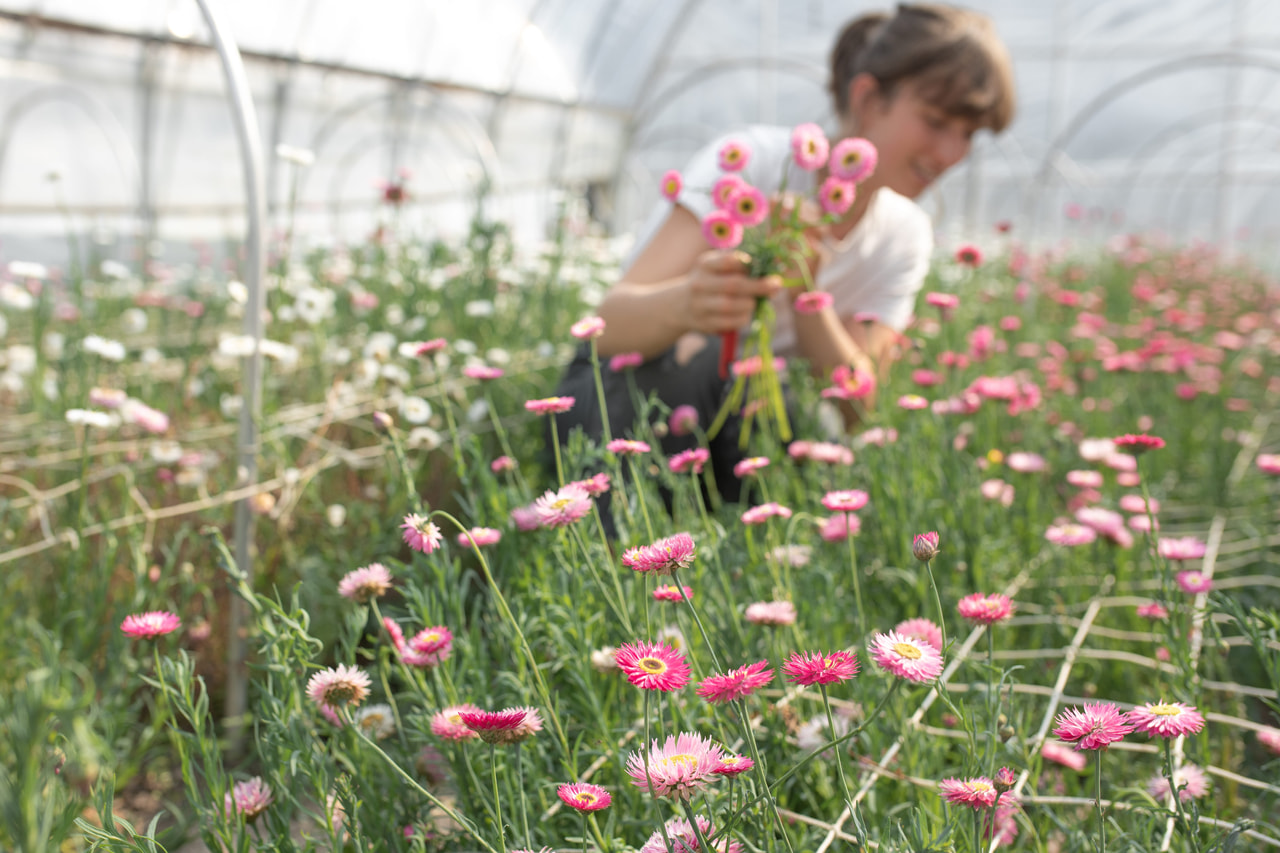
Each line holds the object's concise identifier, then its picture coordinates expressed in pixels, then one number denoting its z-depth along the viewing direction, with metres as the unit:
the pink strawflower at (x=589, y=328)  0.97
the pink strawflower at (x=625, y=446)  0.83
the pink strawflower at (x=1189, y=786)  0.83
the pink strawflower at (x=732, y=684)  0.57
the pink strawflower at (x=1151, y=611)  1.16
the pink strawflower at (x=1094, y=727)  0.58
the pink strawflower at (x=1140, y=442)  0.87
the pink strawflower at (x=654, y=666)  0.54
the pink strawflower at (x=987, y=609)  0.72
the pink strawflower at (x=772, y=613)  0.89
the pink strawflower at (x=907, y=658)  0.56
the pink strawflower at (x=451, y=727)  0.72
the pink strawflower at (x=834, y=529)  1.23
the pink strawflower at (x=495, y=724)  0.61
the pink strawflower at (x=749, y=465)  1.00
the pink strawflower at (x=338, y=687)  0.71
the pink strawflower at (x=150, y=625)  0.73
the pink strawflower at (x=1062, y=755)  0.96
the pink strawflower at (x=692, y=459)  0.97
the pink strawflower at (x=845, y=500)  0.87
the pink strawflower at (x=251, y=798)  0.76
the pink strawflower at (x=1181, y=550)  1.13
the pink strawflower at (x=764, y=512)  0.94
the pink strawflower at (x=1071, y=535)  1.31
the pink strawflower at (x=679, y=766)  0.53
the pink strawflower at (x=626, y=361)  1.25
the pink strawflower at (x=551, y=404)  0.83
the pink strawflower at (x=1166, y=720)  0.62
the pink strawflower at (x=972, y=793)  0.60
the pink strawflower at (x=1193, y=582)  1.05
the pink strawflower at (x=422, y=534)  0.70
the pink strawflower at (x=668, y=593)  0.75
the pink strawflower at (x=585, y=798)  0.58
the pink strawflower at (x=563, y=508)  0.73
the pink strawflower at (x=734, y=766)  0.55
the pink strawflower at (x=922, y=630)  0.80
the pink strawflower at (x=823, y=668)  0.56
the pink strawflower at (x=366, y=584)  0.78
